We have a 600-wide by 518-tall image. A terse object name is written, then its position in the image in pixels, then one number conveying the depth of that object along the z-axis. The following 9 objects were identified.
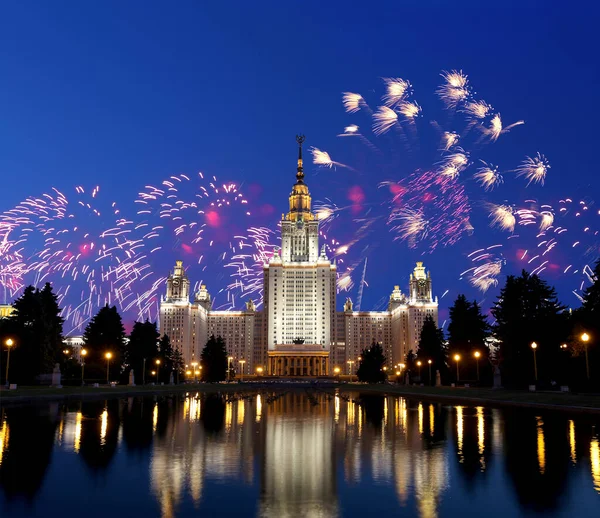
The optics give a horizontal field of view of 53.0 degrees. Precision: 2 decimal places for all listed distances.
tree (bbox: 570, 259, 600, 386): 57.66
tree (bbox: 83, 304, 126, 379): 97.87
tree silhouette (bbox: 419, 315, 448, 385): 102.47
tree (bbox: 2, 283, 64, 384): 71.88
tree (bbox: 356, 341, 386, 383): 138.50
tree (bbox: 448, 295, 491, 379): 95.25
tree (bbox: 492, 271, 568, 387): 73.12
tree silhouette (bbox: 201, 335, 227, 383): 133.88
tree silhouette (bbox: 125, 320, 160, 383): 101.81
